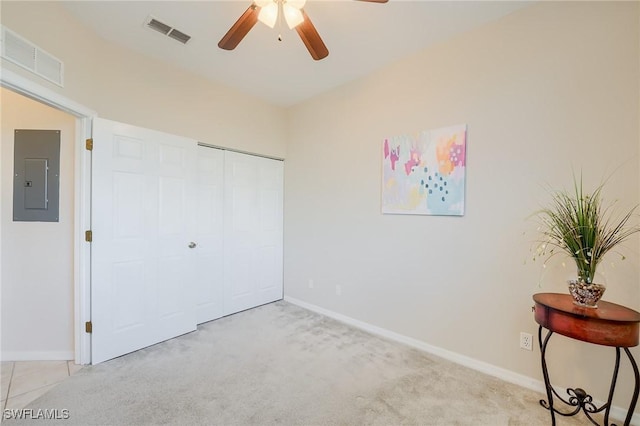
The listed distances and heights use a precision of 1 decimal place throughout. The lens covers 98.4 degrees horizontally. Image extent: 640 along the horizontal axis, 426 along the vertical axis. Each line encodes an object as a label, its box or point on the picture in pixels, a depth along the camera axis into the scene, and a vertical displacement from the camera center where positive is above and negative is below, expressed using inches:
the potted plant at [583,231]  64.4 -4.3
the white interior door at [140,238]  95.3 -11.1
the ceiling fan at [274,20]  65.1 +47.1
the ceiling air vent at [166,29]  89.7 +60.6
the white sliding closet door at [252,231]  139.7 -11.5
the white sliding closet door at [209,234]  127.8 -11.9
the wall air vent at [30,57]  66.3 +39.4
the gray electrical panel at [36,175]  96.7 +11.2
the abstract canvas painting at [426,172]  96.7 +15.1
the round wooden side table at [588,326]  57.4 -24.3
